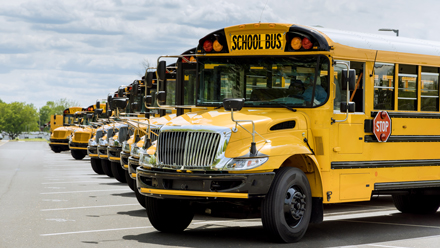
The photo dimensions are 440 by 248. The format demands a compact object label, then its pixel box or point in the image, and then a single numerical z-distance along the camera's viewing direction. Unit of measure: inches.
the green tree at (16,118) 6855.3
